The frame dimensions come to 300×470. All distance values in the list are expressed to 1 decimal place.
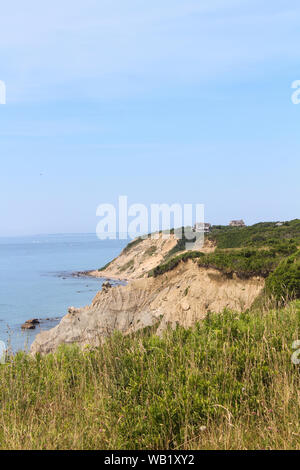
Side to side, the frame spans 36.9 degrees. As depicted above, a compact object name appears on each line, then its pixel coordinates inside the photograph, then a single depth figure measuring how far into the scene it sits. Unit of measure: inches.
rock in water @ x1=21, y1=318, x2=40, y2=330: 2039.4
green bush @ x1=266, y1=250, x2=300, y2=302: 924.0
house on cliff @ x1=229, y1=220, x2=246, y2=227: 4908.5
